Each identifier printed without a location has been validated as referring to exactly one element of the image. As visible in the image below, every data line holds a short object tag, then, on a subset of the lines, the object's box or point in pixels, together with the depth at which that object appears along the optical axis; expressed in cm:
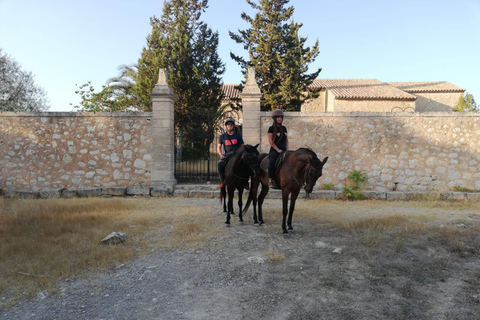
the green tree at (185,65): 1540
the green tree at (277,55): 1823
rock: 461
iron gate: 980
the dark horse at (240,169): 531
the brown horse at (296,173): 499
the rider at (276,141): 544
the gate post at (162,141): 896
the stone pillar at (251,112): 884
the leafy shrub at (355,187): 860
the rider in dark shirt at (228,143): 614
